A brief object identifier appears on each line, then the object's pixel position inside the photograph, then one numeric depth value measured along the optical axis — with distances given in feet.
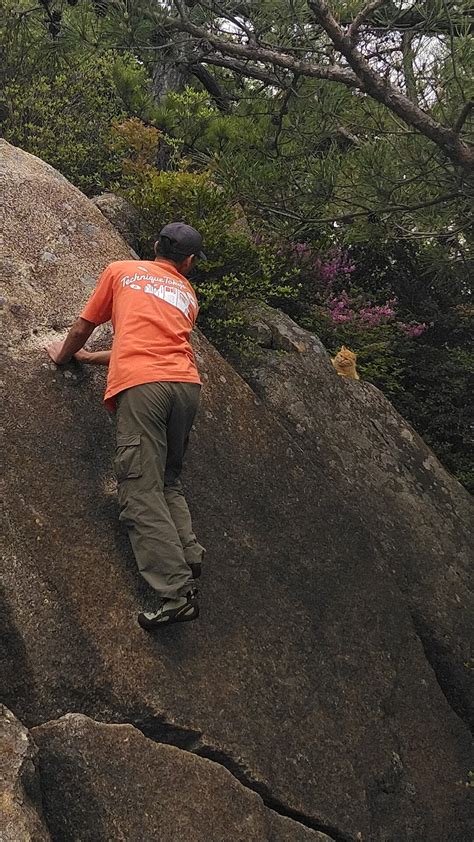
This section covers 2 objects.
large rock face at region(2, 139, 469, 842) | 13.67
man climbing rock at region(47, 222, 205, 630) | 14.11
